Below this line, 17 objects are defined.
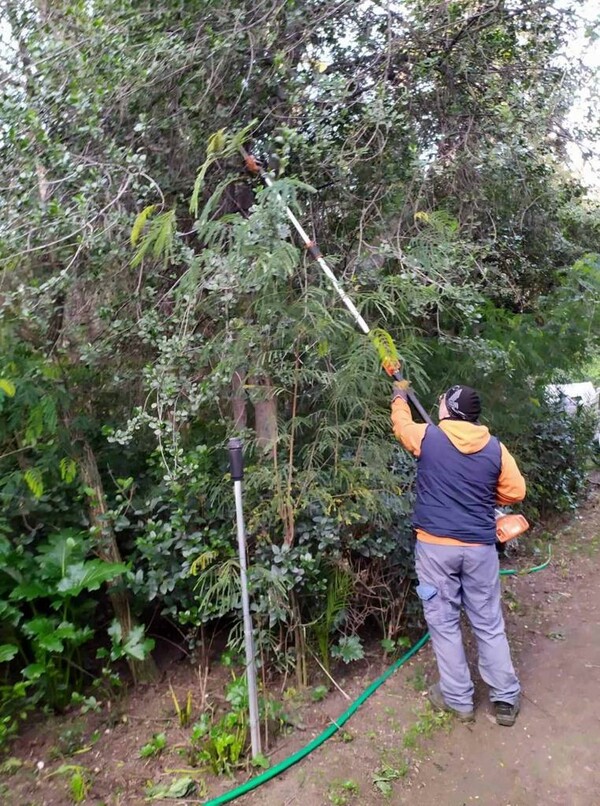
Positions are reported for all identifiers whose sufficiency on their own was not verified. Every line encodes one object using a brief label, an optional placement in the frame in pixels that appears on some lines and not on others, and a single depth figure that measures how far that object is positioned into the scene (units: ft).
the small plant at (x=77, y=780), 10.17
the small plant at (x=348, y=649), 12.63
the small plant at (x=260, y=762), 10.51
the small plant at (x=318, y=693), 12.38
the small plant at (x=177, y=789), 10.13
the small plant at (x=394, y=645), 13.51
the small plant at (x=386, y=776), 10.18
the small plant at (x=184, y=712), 11.87
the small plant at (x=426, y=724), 11.32
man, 11.48
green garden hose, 9.97
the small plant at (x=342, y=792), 9.85
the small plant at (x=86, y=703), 12.23
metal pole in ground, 9.80
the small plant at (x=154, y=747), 11.16
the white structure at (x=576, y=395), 29.04
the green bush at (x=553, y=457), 24.17
